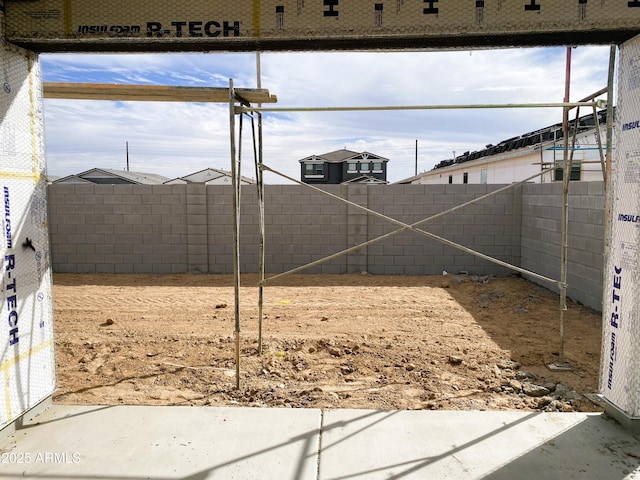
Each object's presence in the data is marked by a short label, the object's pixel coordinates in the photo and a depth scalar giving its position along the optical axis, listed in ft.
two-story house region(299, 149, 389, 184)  133.90
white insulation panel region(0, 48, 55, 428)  10.97
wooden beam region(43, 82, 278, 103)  15.07
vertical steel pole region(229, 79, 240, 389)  13.57
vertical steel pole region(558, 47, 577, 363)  16.83
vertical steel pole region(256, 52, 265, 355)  17.22
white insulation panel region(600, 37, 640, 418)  10.91
